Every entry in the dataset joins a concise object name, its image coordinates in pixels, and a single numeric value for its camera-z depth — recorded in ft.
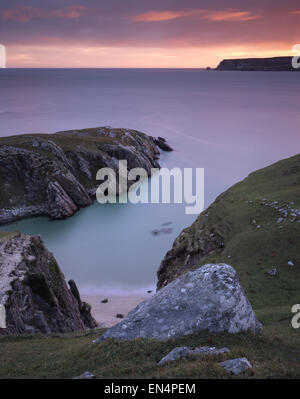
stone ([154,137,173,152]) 490.40
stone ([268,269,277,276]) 125.59
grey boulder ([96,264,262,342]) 63.26
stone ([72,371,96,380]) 51.35
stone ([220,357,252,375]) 47.93
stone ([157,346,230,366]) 53.98
